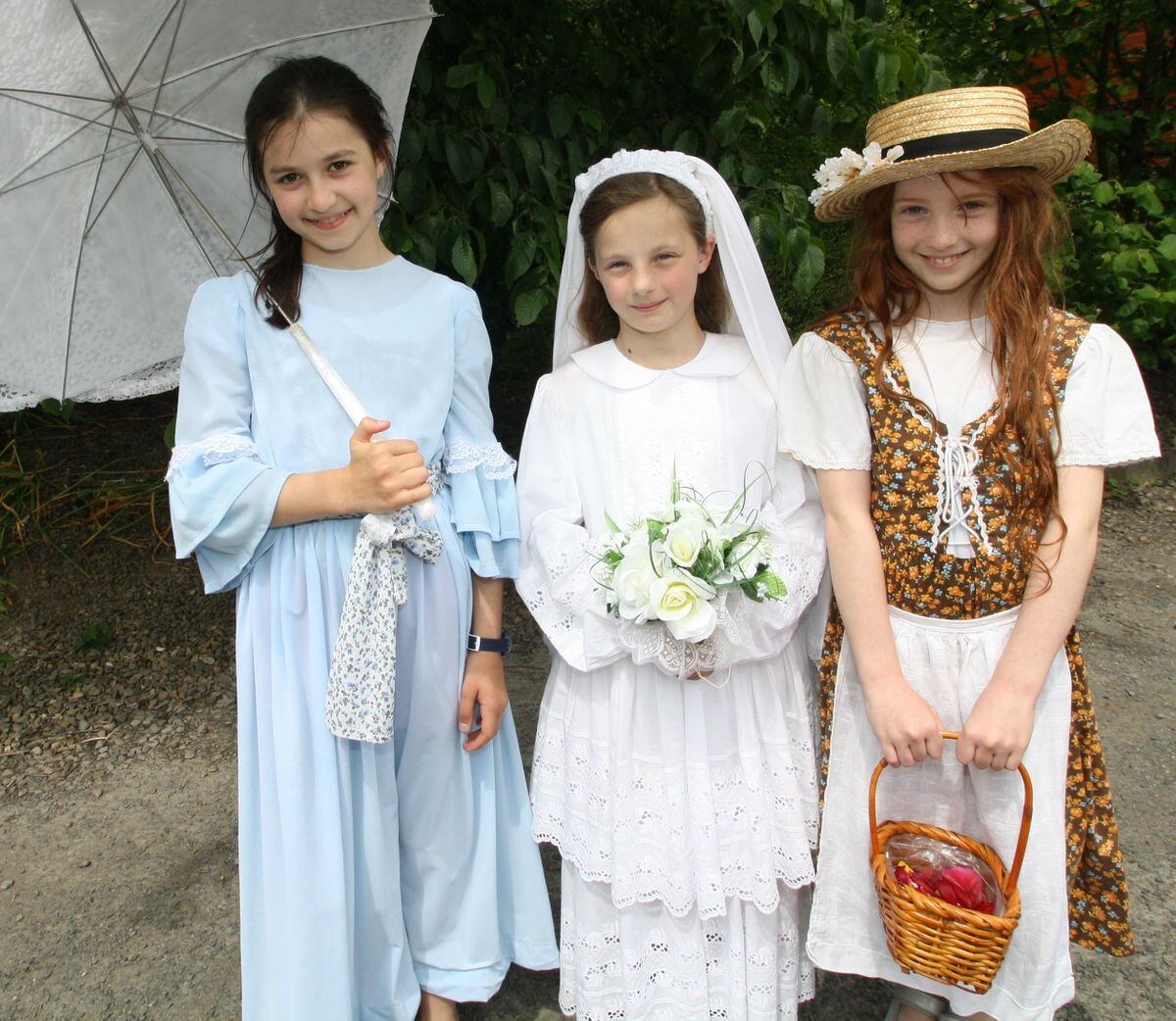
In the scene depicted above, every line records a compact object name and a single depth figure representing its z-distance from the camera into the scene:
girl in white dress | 2.18
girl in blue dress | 2.02
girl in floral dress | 1.97
